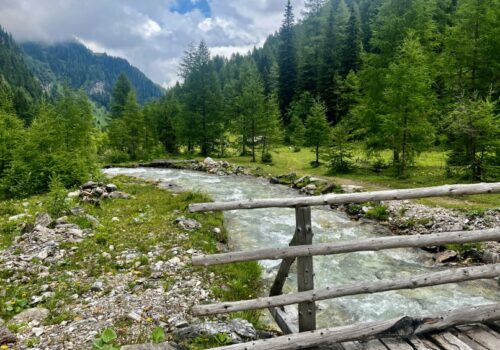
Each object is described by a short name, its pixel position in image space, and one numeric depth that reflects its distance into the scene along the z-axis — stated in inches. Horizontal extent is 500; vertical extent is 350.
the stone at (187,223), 523.2
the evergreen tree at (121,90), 3186.3
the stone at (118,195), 734.6
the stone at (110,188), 783.0
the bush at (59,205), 542.9
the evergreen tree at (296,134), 1713.7
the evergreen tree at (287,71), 2738.7
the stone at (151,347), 192.9
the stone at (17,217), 538.3
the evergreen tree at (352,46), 2287.9
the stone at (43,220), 474.3
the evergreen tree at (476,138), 716.7
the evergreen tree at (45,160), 832.3
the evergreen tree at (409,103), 887.1
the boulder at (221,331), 228.8
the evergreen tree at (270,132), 1662.2
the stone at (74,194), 671.1
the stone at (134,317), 260.2
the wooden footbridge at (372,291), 184.2
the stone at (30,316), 256.1
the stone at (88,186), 740.7
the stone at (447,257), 436.8
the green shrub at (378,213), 621.0
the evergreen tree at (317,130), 1346.0
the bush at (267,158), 1528.8
